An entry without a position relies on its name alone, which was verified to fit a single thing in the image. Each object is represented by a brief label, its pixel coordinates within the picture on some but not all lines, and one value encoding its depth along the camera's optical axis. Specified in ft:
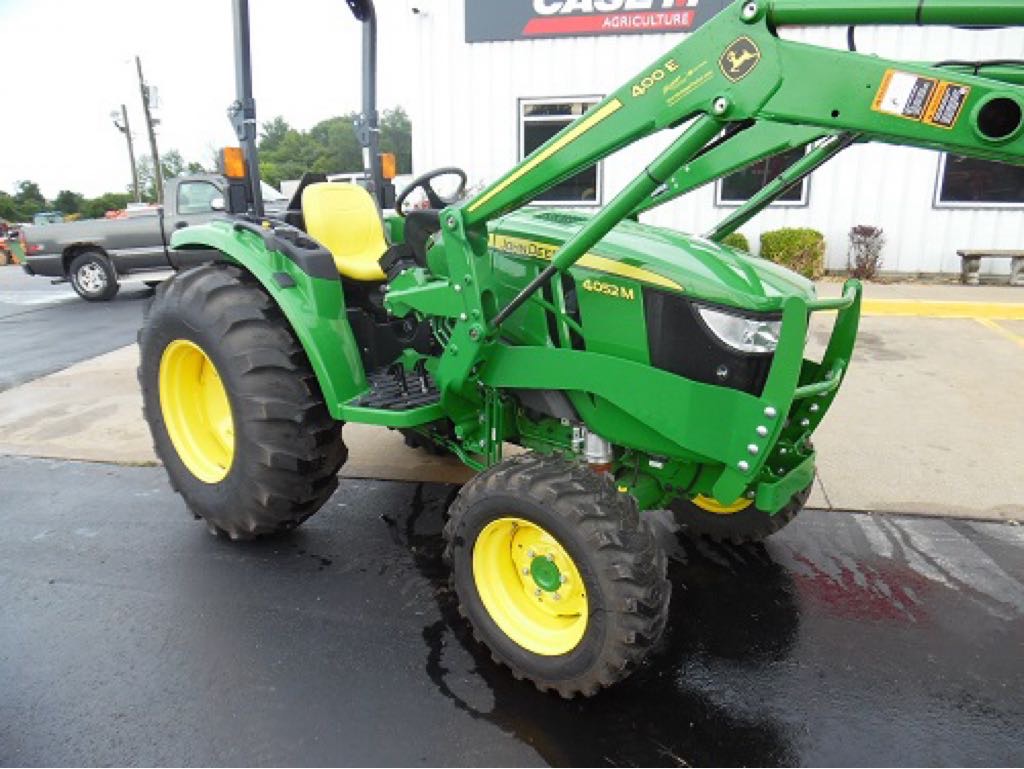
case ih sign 33.94
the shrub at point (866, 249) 34.68
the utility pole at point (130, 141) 105.38
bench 33.71
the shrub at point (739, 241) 34.30
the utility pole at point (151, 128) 93.45
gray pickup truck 35.99
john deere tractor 6.36
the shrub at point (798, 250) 34.47
